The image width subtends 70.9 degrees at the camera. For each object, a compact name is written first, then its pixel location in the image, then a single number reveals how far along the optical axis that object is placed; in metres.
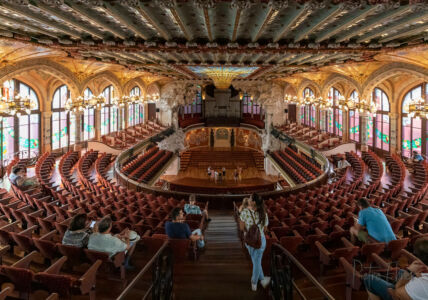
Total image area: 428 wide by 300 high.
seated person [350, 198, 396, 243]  4.67
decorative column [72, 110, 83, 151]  20.16
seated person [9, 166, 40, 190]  10.52
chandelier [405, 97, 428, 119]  11.72
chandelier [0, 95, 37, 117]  10.20
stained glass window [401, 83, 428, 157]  18.78
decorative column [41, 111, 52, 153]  21.22
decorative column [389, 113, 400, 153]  20.89
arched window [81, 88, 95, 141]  26.02
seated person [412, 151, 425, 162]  16.21
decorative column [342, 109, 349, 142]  26.26
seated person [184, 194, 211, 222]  7.17
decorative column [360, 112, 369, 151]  20.52
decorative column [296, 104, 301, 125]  31.43
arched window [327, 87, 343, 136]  28.47
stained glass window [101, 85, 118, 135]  28.86
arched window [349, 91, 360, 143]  25.35
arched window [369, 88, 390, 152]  22.41
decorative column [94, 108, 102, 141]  26.33
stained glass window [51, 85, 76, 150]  22.61
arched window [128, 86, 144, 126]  33.59
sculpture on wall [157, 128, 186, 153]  28.38
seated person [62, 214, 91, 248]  4.31
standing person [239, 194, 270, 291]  4.07
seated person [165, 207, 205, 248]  4.98
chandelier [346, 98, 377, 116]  15.98
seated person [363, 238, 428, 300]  2.46
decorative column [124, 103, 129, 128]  29.72
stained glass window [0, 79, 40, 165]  17.78
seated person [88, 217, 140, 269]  4.23
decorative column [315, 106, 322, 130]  30.95
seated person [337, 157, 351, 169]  16.66
